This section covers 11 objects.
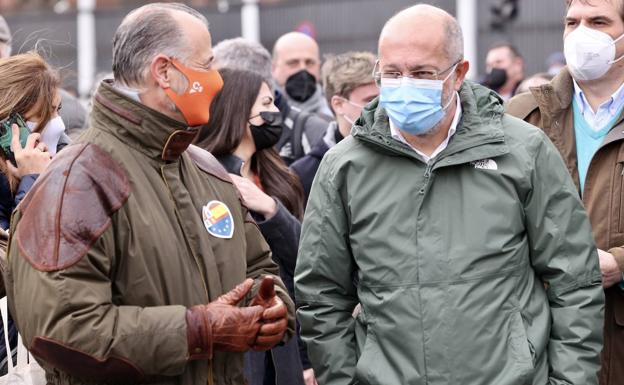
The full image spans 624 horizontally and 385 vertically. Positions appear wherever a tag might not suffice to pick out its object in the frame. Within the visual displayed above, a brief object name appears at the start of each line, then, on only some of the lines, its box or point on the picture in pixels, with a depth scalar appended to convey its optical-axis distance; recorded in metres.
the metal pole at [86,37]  33.91
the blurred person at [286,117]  7.25
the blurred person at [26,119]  4.66
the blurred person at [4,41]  6.93
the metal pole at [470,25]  26.25
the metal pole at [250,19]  31.09
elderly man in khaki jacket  3.58
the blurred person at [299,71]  8.95
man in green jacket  3.94
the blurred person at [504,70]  10.91
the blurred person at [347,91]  6.83
